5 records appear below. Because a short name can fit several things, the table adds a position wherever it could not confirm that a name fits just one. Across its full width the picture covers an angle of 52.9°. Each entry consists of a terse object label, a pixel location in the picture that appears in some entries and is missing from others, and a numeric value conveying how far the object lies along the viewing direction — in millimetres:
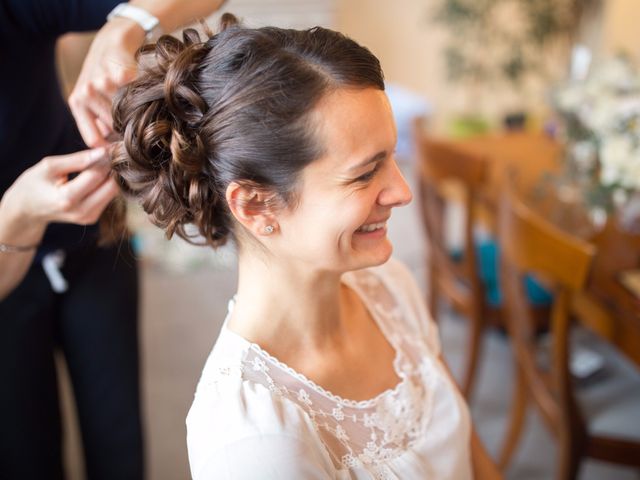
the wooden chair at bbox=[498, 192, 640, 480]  1356
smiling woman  818
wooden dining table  1406
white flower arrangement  1618
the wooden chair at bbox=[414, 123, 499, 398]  1984
